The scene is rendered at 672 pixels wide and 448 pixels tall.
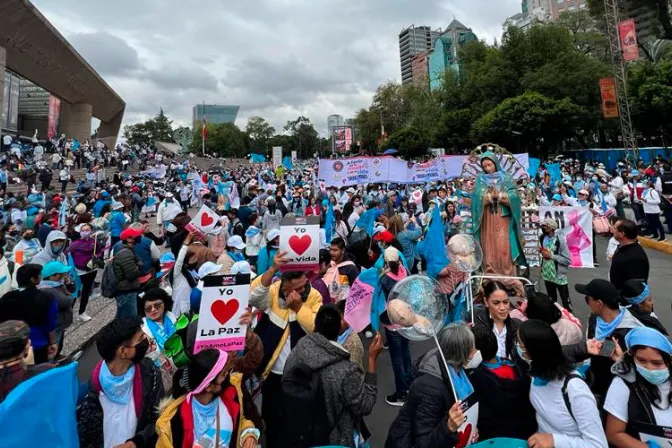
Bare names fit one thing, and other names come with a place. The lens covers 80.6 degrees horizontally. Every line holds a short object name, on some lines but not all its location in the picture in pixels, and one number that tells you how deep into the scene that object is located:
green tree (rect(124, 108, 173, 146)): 91.50
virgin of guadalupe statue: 5.11
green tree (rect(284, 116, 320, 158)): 93.47
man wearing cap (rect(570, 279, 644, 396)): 2.46
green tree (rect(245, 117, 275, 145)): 92.94
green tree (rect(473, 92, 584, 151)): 29.36
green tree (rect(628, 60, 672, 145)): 24.53
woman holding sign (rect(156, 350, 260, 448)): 2.05
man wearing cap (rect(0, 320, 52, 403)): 2.12
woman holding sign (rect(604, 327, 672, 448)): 1.84
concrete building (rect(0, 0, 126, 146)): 19.62
